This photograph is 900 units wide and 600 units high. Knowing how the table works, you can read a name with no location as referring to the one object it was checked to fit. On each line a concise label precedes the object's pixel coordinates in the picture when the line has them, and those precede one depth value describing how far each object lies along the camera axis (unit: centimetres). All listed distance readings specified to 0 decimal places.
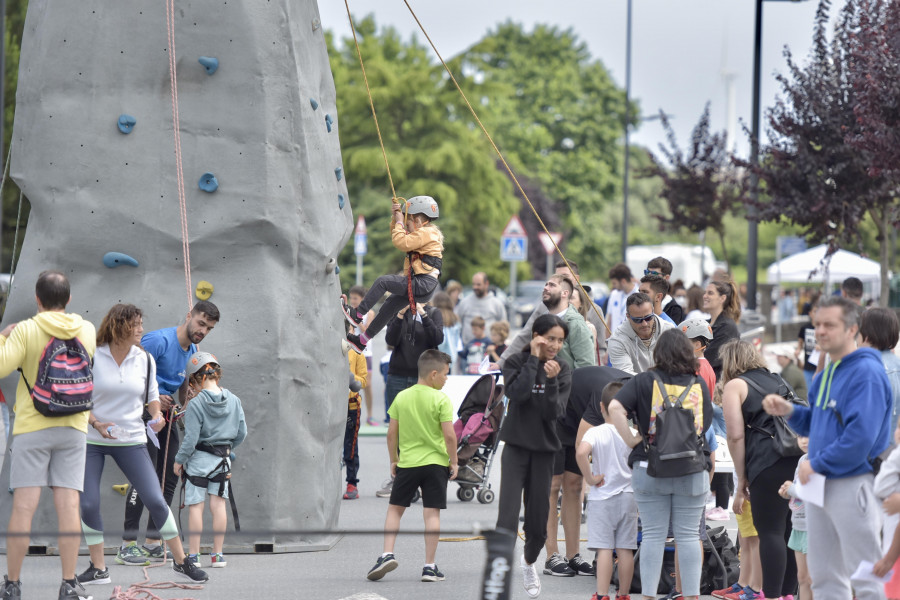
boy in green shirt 1575
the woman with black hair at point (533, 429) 1471
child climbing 1933
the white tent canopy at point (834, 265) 5284
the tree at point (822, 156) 3347
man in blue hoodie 1120
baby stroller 2148
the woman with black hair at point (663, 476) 1356
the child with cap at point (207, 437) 1555
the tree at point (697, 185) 5144
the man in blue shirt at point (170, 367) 1558
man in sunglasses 1777
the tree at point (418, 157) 8325
